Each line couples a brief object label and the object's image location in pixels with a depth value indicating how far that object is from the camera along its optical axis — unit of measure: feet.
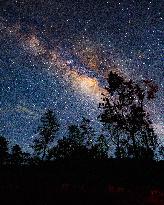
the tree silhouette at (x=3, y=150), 266.94
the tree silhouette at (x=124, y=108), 145.48
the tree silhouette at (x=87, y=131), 222.69
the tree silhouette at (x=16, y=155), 268.21
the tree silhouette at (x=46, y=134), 214.90
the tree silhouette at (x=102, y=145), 234.17
